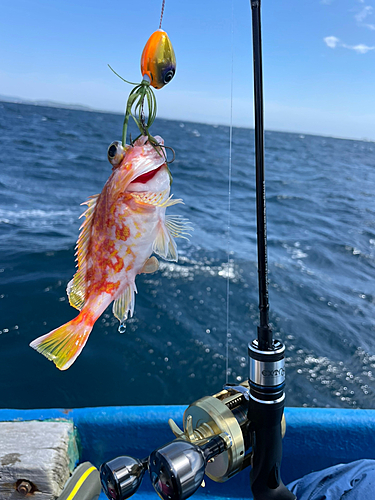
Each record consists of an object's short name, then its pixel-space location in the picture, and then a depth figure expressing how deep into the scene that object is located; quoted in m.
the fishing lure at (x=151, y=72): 0.20
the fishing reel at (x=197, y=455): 0.22
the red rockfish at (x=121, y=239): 0.22
